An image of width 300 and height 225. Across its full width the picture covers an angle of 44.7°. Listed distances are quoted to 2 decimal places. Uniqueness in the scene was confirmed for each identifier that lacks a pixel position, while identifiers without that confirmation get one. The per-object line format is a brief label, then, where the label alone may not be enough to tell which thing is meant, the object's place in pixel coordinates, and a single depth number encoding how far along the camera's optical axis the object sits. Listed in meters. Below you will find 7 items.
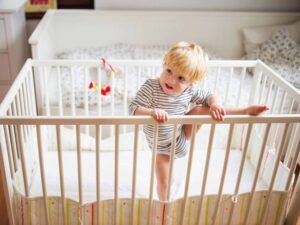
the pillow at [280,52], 2.58
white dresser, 2.17
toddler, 1.32
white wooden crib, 1.28
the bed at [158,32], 2.65
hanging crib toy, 1.74
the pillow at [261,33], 2.78
